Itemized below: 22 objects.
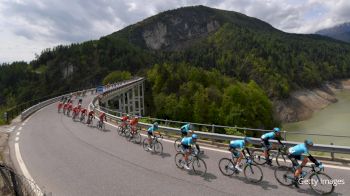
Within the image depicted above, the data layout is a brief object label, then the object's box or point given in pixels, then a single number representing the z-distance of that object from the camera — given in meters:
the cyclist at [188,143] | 12.20
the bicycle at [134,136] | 18.18
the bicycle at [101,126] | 23.19
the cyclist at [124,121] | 19.64
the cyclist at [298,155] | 9.36
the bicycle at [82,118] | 27.62
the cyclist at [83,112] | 27.87
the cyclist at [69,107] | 32.91
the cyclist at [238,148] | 10.88
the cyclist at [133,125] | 18.23
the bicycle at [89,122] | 25.13
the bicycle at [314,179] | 8.91
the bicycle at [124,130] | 19.18
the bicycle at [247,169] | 10.34
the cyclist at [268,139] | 11.56
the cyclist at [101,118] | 23.29
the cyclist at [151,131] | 15.39
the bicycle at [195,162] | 11.71
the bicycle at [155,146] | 15.24
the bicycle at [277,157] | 11.61
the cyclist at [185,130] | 14.71
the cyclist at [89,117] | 25.12
